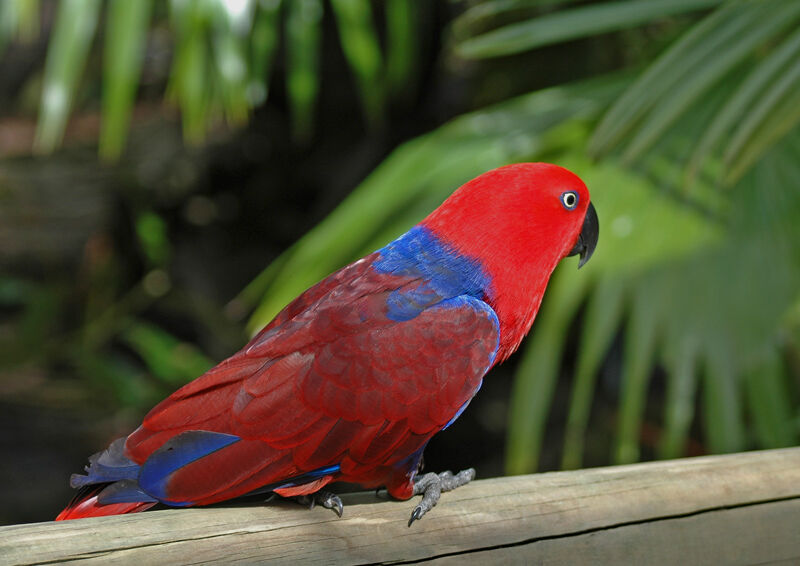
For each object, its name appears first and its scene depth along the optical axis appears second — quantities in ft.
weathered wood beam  7.20
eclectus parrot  7.36
